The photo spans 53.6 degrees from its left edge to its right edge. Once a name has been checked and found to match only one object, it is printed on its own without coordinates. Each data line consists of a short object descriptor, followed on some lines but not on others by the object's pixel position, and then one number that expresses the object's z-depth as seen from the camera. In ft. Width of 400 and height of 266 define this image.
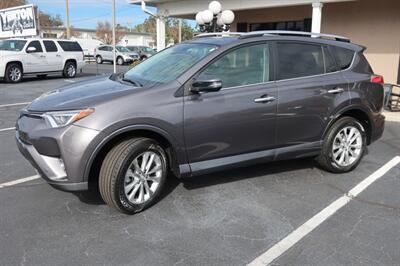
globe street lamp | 34.78
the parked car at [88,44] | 143.64
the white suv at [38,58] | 51.31
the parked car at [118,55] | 107.34
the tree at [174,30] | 214.48
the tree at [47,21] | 200.44
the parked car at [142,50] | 118.58
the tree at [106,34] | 213.66
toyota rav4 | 11.78
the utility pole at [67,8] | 126.91
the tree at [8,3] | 141.89
